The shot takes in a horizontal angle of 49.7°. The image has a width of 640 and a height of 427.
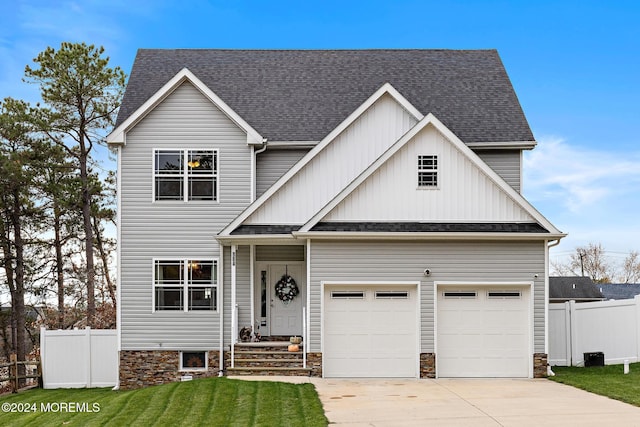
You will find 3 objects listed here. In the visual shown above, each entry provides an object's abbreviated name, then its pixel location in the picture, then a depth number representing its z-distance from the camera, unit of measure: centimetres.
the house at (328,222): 1712
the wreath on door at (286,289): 1964
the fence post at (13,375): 1939
